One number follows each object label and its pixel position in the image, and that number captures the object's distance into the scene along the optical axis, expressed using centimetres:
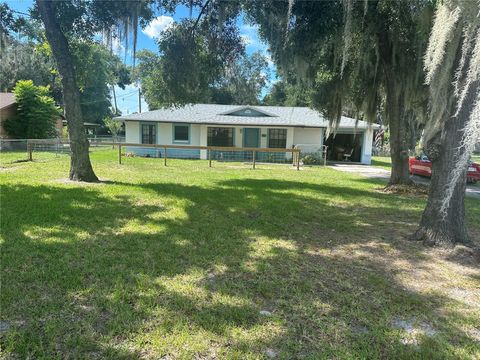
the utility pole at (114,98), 5374
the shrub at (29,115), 2227
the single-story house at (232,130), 1897
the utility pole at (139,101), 4109
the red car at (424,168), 1225
